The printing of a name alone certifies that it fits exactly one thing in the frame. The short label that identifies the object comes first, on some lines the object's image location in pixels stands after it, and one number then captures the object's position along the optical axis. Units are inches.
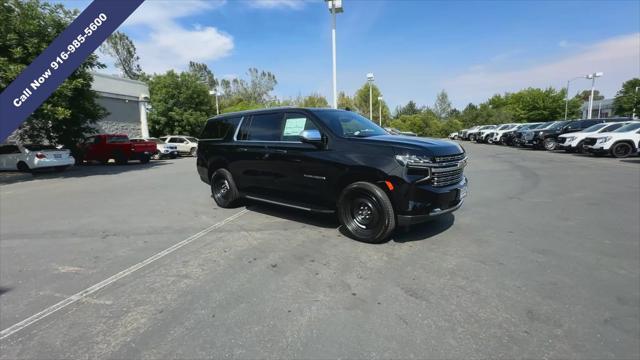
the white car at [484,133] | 1288.1
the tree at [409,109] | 3070.9
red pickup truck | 715.4
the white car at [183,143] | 954.1
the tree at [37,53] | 477.7
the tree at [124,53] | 2226.9
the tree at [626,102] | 1927.9
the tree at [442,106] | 2824.8
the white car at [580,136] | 657.6
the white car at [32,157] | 568.1
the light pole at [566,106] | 1987.0
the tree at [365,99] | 2044.8
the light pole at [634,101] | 1920.5
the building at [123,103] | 1024.2
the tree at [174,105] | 1258.0
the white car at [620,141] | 604.7
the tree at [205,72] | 3113.7
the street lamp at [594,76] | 1489.3
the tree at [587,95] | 3931.1
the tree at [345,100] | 2003.9
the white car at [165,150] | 878.4
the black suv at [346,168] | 168.2
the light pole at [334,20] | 655.3
